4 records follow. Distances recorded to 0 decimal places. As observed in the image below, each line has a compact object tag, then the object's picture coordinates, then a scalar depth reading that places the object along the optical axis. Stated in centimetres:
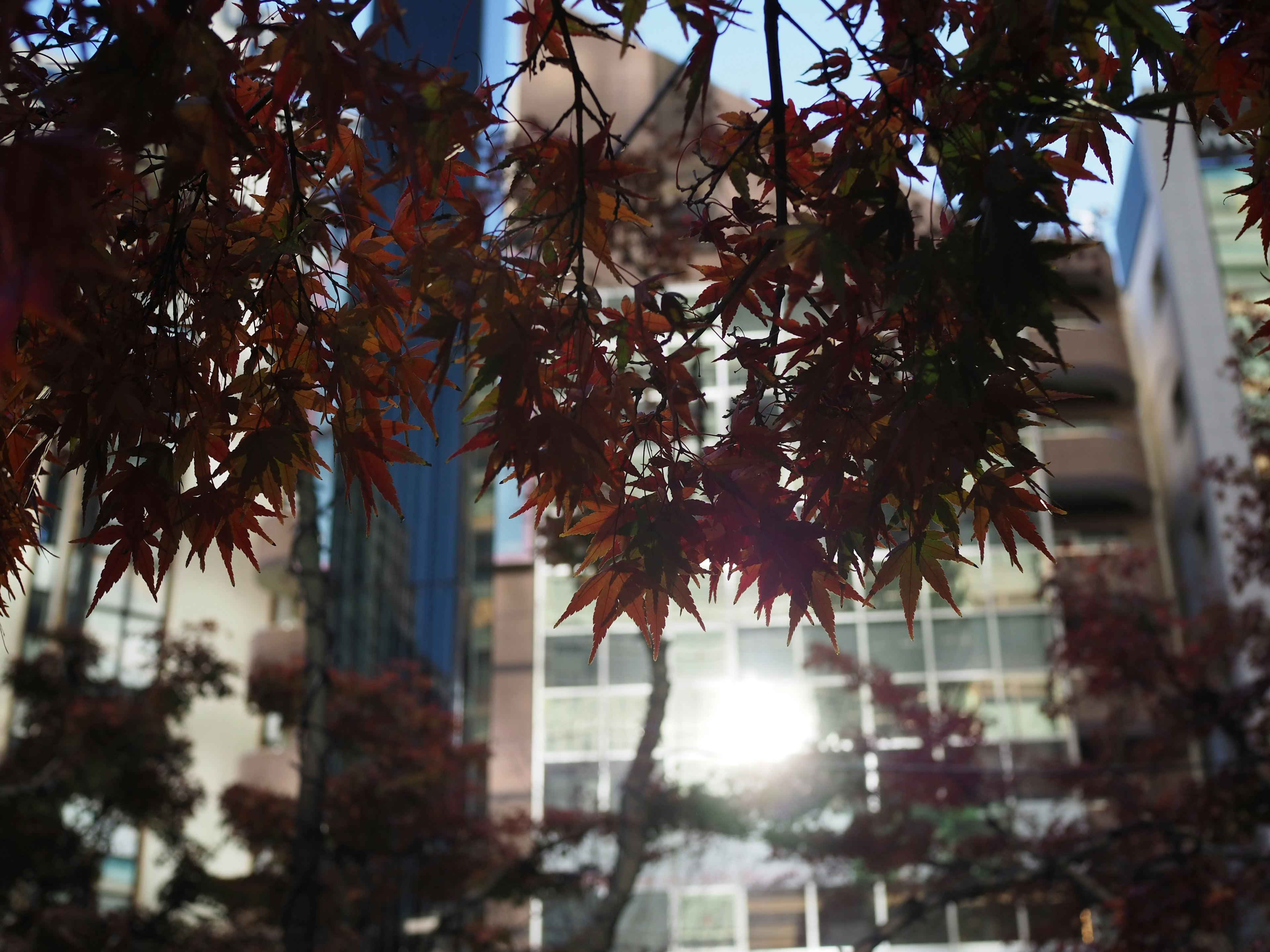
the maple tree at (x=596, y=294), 178
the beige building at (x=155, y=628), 1731
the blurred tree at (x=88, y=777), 1208
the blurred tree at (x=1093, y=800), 802
